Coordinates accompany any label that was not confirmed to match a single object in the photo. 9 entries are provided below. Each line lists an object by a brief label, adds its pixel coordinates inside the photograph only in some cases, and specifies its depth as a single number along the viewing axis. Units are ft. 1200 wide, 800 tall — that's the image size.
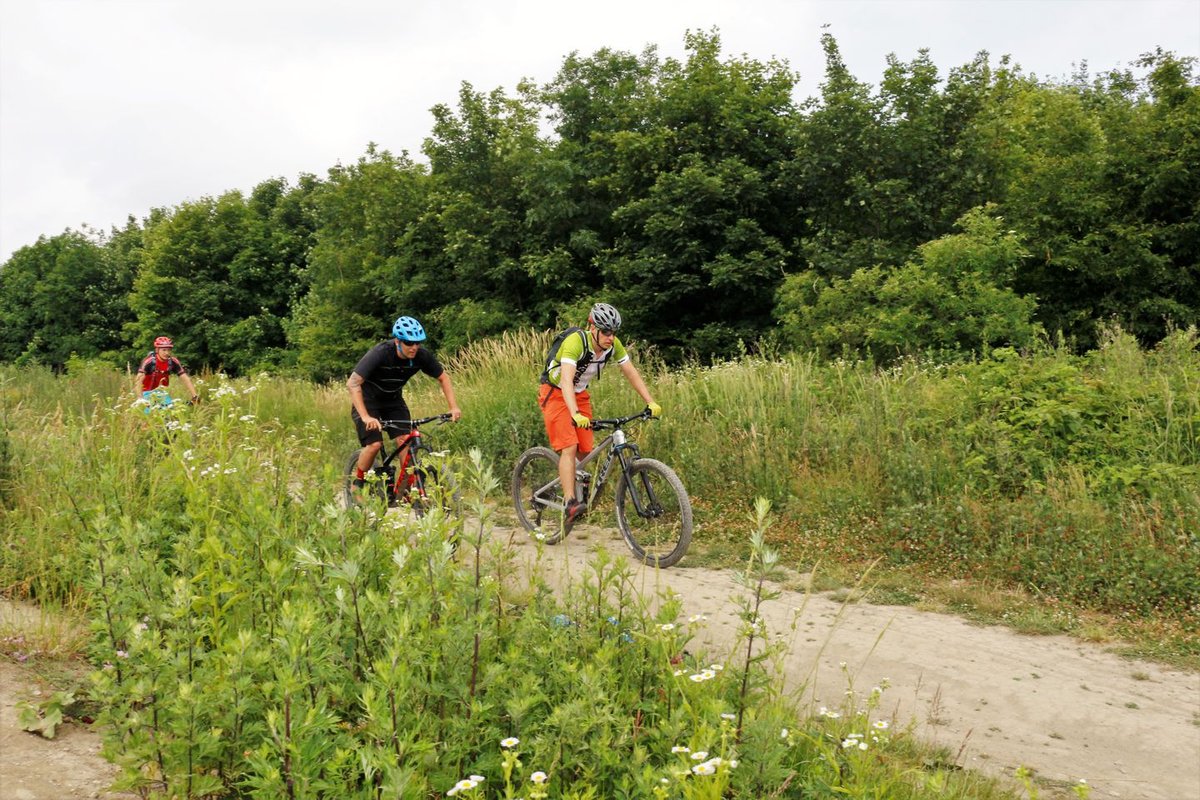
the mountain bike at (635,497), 24.32
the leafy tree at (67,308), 210.79
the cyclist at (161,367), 39.65
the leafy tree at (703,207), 80.84
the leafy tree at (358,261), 122.93
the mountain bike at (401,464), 25.29
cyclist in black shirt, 25.63
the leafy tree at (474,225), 102.27
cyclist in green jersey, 24.79
